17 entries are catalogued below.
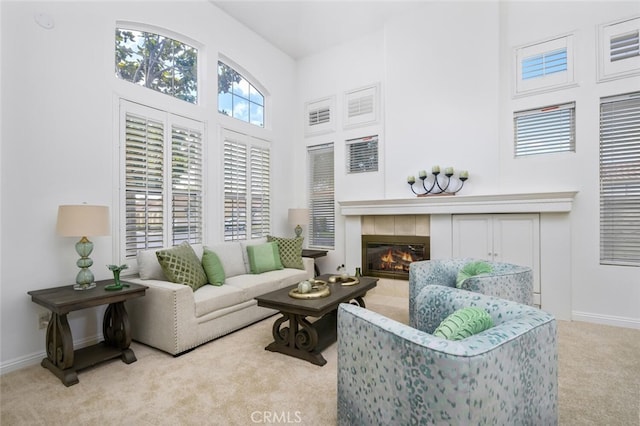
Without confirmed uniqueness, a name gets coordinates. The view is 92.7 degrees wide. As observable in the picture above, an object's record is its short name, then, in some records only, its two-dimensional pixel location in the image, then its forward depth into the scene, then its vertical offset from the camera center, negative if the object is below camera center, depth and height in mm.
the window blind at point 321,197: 5281 +297
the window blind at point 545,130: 3529 +993
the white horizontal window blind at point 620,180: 3219 +353
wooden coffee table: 2494 -962
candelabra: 4077 +434
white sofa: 2633 -883
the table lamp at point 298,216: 4957 -36
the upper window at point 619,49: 3209 +1750
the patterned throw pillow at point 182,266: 2943 -519
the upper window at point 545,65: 3504 +1759
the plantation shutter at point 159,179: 3211 +402
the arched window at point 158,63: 3293 +1783
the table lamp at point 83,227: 2420 -100
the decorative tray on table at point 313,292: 2699 -716
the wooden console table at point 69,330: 2236 -934
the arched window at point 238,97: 4406 +1801
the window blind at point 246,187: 4359 +411
